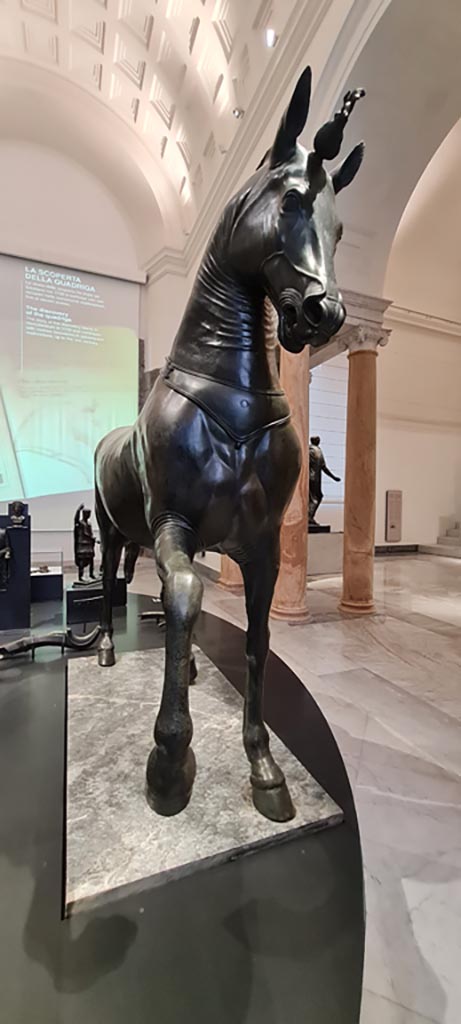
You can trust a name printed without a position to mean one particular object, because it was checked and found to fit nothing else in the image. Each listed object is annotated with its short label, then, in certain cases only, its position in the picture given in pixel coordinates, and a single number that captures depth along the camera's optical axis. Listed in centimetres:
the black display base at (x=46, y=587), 427
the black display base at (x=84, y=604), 347
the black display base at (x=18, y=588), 340
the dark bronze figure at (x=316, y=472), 712
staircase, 1120
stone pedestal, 113
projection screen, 842
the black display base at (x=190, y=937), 86
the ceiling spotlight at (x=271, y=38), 537
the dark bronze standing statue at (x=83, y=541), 425
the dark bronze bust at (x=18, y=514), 349
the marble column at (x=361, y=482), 513
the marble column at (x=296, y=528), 464
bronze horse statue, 101
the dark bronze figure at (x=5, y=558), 338
